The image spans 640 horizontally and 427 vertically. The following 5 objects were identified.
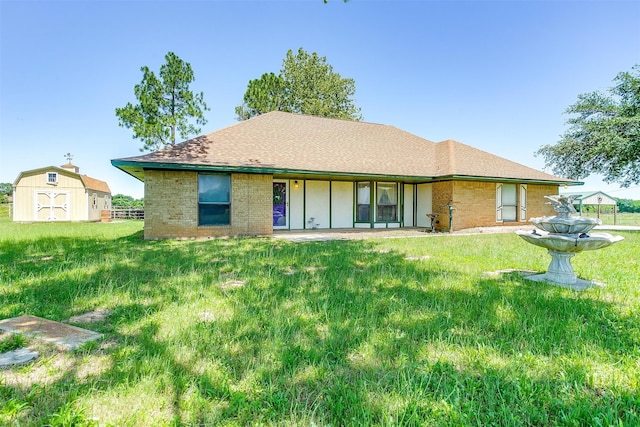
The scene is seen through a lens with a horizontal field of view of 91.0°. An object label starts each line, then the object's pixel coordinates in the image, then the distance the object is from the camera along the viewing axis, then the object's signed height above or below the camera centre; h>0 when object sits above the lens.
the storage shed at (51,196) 24.41 +1.27
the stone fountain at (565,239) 4.66 -0.41
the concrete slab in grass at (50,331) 2.80 -1.15
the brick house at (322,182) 10.88 +1.30
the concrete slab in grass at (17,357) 2.44 -1.17
